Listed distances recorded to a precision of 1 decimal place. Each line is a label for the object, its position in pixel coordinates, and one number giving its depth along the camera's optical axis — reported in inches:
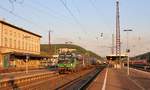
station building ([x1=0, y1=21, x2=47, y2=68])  2041.3
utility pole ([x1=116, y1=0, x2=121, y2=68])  2183.4
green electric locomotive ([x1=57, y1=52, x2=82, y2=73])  1433.5
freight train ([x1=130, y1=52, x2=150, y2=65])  3609.5
